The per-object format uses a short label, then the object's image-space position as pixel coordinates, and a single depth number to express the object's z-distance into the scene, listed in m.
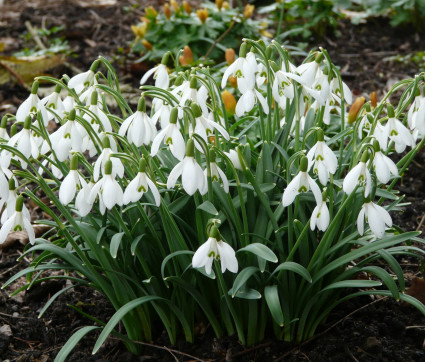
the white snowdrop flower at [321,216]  0.56
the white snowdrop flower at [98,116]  0.59
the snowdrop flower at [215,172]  0.55
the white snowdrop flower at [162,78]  0.63
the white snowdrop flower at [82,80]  0.62
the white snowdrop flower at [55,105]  0.61
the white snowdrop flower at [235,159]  0.59
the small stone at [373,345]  0.63
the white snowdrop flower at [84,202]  0.54
